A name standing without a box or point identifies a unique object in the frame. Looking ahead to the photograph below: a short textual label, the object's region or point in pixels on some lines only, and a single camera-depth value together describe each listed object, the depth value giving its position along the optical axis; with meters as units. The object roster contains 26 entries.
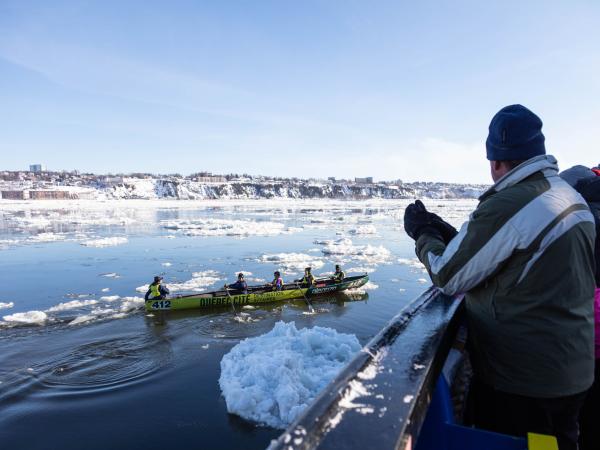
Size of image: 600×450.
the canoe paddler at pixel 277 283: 16.94
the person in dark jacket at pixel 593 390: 2.22
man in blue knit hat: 1.63
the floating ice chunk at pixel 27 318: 13.58
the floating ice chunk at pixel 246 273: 20.96
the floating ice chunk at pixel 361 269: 22.20
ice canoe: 15.30
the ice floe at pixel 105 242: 29.10
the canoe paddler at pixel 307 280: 17.64
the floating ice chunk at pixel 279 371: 7.73
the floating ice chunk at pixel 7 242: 28.69
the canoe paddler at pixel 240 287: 16.25
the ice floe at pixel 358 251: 25.95
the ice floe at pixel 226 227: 37.47
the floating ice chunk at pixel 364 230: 39.38
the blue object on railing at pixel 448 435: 1.50
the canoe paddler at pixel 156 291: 15.03
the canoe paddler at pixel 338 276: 18.48
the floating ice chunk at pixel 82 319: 13.77
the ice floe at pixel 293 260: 23.30
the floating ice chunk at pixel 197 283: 18.23
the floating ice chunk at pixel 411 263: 23.54
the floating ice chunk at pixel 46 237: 31.20
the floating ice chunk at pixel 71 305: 15.08
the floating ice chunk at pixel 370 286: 18.94
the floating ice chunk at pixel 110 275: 20.20
